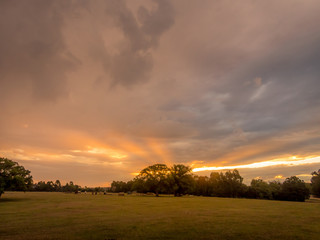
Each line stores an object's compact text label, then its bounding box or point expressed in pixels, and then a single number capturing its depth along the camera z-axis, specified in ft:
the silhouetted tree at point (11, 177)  165.37
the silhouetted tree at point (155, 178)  312.50
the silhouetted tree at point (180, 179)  324.39
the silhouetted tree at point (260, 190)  338.36
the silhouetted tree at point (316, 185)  283.59
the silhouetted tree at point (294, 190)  299.99
